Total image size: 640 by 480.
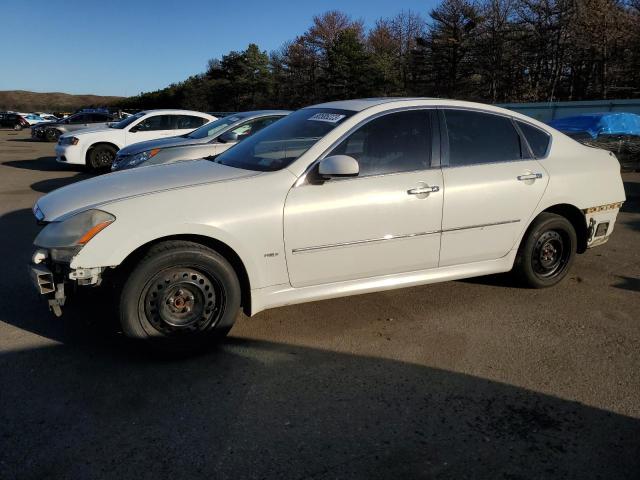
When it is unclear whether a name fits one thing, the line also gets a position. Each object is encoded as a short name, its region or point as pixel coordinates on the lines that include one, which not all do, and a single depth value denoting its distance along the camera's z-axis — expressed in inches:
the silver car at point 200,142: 332.5
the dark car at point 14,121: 1589.6
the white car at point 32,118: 1610.5
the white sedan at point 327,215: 124.9
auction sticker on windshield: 153.6
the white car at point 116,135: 500.4
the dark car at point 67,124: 966.4
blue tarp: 593.0
